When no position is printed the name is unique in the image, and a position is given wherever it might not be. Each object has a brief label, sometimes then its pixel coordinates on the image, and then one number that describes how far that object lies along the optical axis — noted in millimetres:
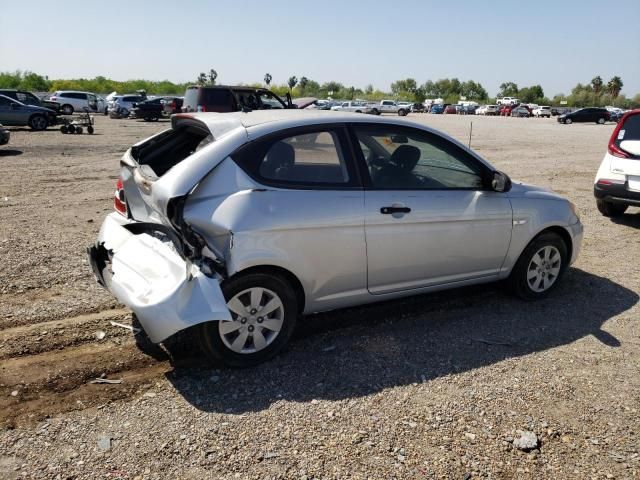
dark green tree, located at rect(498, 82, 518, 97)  128825
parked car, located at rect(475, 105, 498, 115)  69312
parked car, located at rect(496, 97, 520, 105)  88588
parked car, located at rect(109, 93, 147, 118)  36438
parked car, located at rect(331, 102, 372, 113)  51219
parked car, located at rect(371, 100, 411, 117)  59781
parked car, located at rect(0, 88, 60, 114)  25264
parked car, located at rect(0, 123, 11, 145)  15062
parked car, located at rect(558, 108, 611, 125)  46281
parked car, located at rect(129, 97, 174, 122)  34438
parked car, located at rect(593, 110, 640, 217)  7523
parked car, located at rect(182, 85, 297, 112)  17812
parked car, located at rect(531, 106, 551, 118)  65625
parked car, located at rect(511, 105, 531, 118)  63600
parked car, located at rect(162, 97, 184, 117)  31306
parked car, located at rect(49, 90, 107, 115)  35844
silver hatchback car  3428
